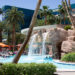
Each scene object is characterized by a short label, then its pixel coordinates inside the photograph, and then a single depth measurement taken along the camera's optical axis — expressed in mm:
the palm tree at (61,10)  49562
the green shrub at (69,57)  18719
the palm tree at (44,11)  51519
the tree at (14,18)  48969
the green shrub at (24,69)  8695
